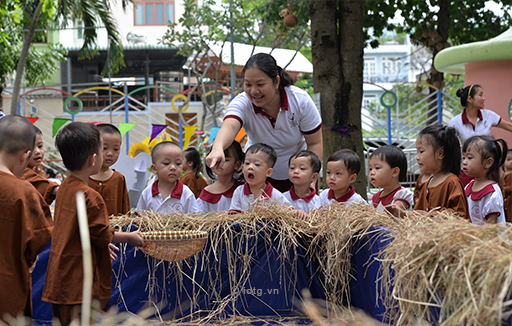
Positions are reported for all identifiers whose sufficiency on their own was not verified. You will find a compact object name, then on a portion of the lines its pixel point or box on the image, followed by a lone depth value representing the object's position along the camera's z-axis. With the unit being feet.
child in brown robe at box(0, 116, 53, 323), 8.00
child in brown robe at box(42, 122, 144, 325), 8.38
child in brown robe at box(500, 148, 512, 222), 16.28
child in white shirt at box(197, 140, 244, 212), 13.56
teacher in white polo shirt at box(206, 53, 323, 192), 12.03
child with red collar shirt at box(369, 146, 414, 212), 13.15
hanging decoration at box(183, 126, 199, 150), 26.00
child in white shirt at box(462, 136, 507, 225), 12.44
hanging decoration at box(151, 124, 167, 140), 25.91
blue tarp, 10.67
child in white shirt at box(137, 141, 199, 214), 13.98
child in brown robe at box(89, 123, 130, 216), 13.56
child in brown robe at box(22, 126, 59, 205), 12.09
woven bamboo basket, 8.87
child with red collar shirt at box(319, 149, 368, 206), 13.35
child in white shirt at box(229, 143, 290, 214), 12.44
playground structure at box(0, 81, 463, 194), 30.55
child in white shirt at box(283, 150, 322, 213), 12.86
